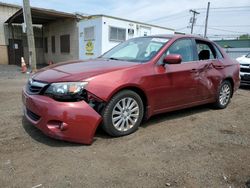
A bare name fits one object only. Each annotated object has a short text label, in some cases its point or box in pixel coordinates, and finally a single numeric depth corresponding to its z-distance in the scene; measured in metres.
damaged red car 2.49
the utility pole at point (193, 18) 32.38
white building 11.26
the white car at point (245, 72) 6.85
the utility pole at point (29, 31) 9.30
